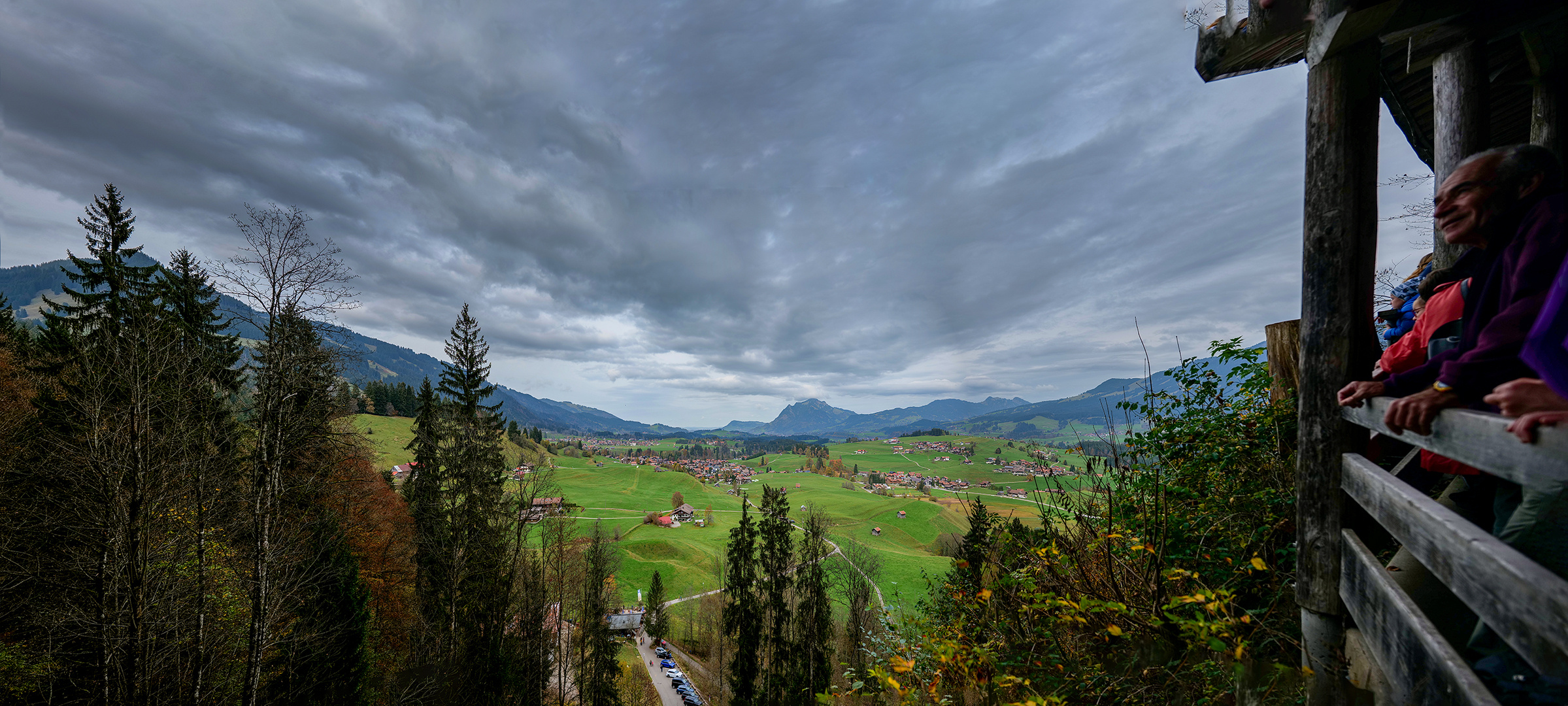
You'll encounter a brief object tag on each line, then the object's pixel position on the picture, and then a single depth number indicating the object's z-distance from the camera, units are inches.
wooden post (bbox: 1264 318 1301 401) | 201.2
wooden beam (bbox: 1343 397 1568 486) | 47.0
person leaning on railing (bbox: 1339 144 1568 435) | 69.0
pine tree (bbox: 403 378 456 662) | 768.3
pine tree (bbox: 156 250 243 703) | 385.4
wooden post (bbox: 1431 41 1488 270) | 174.4
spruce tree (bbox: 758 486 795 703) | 1146.0
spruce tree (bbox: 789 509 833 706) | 1067.9
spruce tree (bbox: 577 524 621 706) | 1069.1
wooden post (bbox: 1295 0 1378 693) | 117.2
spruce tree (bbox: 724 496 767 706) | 1092.5
